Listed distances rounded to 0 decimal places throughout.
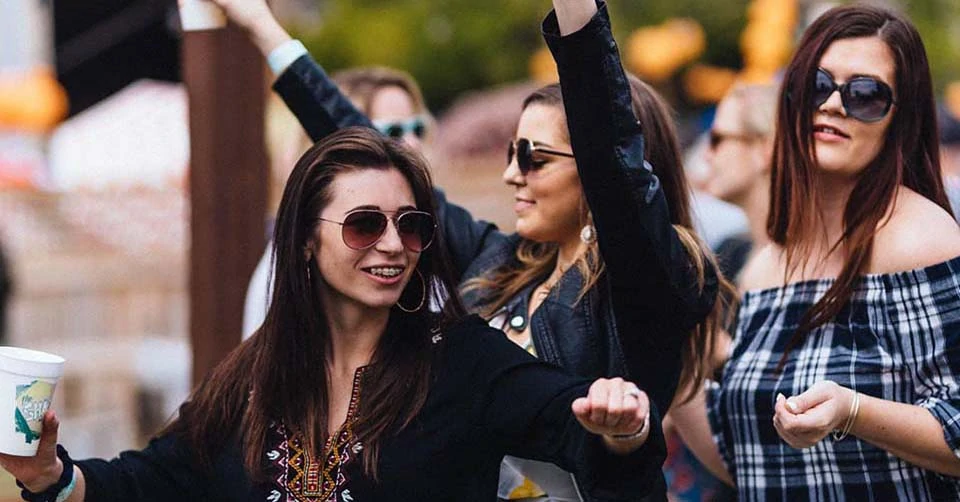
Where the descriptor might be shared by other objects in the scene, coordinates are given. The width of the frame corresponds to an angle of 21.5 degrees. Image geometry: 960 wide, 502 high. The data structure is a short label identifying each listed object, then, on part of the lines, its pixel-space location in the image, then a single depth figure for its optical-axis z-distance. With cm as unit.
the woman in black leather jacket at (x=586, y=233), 442
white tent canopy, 2188
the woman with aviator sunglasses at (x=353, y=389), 447
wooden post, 775
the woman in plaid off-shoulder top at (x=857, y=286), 497
